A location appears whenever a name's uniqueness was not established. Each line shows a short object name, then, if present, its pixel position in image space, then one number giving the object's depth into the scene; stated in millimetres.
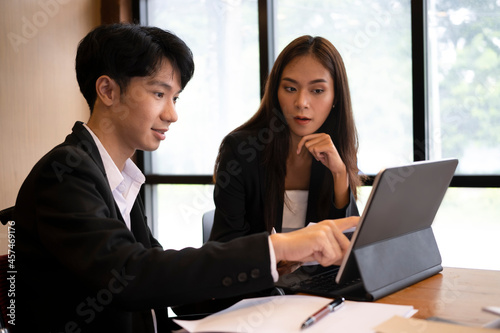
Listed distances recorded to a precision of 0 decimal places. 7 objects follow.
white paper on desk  890
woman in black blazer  1953
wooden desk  1038
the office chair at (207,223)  2078
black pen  903
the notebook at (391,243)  1094
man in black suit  975
